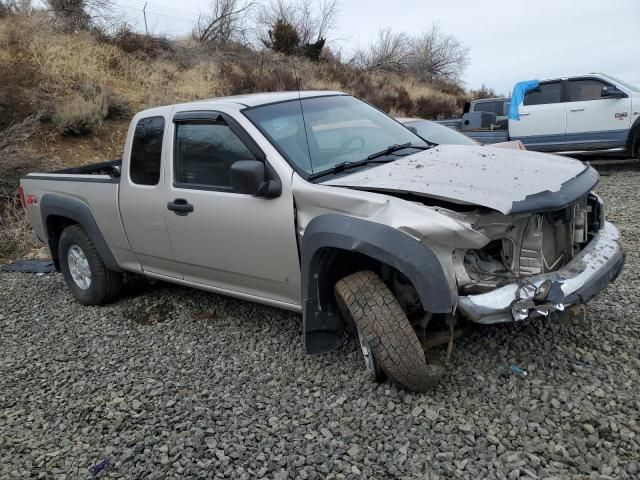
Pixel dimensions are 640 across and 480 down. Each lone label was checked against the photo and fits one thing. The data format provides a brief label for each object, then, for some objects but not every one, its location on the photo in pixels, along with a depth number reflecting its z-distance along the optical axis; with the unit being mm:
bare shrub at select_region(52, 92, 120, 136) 12203
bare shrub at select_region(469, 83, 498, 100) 33625
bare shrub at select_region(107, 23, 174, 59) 17938
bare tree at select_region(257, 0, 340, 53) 27469
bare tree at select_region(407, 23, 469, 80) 37375
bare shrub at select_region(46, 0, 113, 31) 18202
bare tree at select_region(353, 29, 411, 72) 34188
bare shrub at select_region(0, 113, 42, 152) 8758
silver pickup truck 2846
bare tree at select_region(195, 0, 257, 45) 25203
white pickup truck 10094
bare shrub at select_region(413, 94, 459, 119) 24188
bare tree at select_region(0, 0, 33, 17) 17250
